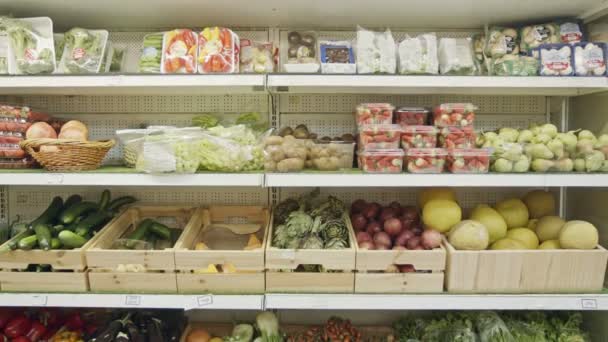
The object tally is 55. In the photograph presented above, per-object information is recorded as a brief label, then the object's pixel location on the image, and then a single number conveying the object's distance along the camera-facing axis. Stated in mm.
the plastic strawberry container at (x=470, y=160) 1695
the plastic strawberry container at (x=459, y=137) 1721
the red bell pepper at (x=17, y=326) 1945
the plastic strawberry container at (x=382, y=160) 1705
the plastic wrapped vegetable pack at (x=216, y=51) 1764
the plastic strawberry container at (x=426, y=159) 1705
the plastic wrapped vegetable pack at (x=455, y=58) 1774
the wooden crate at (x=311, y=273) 1667
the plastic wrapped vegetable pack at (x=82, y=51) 1843
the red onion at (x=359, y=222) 1910
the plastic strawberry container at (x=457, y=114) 1732
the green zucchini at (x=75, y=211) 1889
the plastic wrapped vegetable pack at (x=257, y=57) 1863
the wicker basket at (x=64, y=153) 1702
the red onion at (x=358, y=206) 2016
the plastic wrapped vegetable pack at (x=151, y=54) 1850
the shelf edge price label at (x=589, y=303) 1706
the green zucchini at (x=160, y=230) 1977
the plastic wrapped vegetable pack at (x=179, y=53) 1772
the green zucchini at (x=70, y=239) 1729
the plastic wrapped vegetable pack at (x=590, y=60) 1679
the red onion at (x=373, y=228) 1849
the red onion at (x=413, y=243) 1740
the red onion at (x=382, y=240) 1764
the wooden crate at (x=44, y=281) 1725
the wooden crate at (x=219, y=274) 1688
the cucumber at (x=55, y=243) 1744
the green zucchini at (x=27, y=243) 1701
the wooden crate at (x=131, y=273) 1695
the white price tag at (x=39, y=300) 1720
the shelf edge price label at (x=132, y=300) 1710
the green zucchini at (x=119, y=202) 2107
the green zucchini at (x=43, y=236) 1712
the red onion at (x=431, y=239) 1731
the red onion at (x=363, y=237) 1778
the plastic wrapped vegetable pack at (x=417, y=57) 1732
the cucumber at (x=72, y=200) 2038
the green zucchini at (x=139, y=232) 1835
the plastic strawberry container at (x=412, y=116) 1812
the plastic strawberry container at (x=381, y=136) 1724
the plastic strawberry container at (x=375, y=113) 1761
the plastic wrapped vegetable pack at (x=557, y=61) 1687
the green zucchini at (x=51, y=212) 1873
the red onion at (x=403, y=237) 1761
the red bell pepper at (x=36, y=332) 1994
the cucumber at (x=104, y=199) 2088
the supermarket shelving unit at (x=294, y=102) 1680
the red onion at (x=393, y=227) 1814
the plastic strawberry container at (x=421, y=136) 1732
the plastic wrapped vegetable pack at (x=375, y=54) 1734
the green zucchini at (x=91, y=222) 1839
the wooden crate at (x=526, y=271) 1686
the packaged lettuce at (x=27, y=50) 1798
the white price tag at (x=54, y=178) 1711
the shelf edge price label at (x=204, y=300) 1708
